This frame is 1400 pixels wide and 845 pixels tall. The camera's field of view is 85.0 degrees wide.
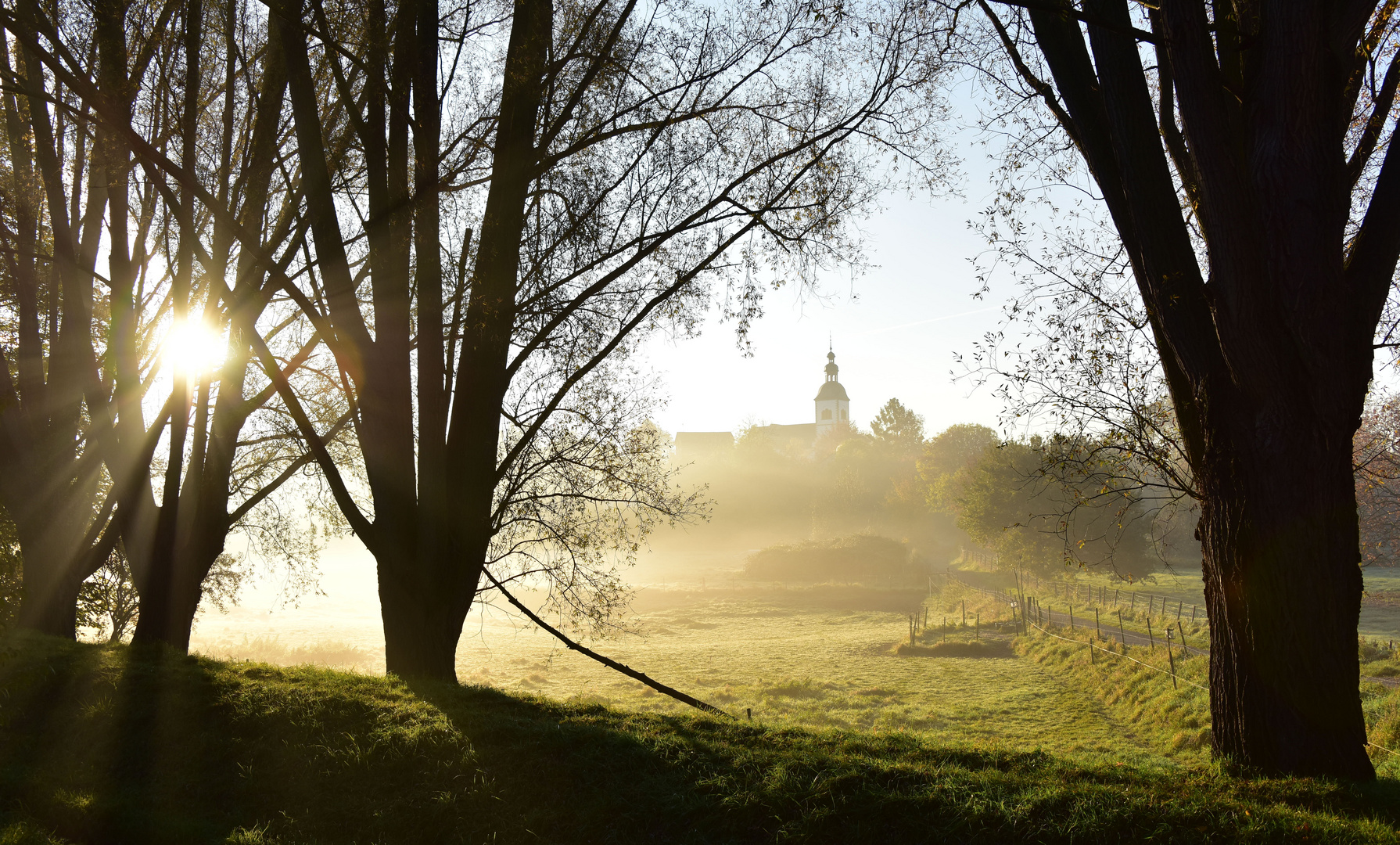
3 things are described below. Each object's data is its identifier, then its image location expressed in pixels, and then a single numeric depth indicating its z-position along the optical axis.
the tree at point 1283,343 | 4.82
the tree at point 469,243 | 7.51
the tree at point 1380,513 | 20.98
